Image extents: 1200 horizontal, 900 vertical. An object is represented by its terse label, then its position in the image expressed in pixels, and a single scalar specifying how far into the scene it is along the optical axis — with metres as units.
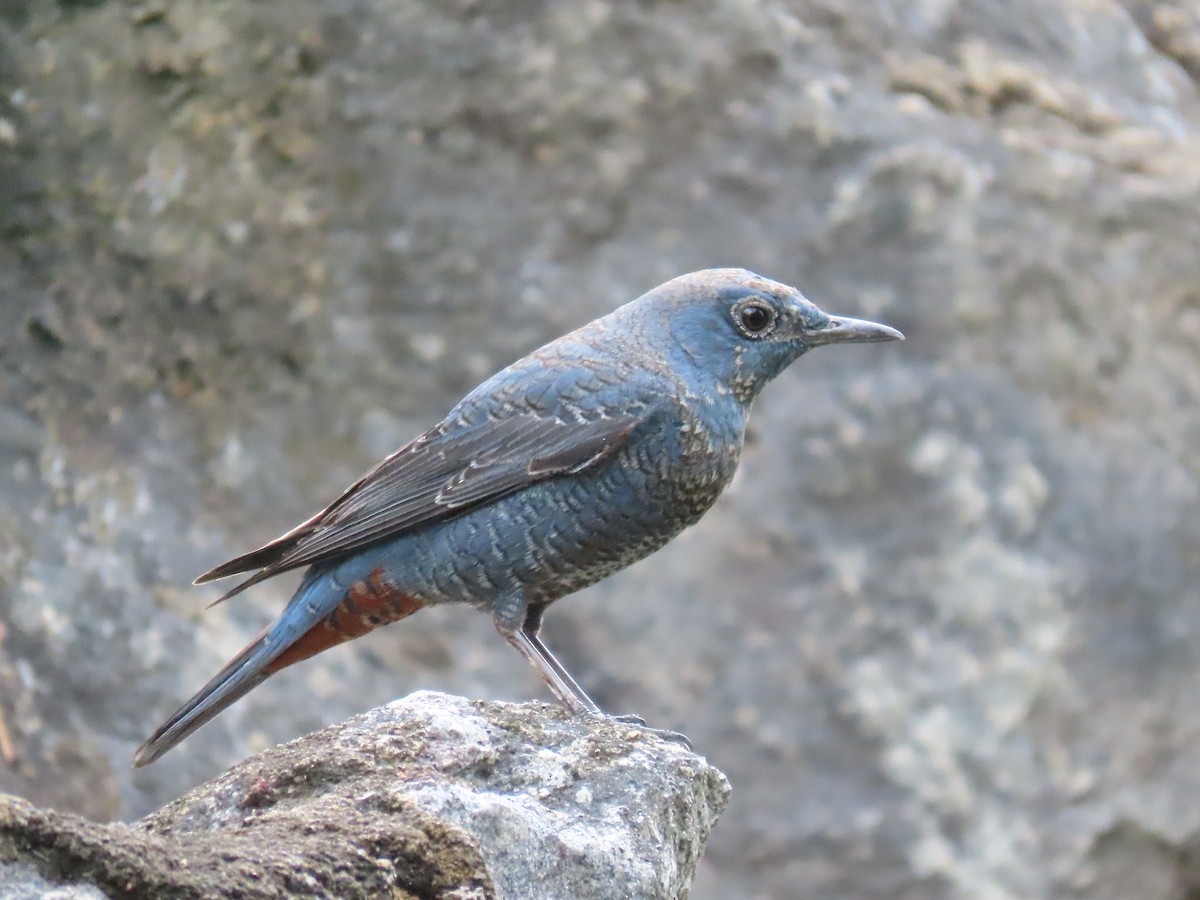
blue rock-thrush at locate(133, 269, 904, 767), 8.02
